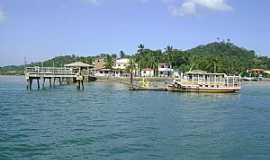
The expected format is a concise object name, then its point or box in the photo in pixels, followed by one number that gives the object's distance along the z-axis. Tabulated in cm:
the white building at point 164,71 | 15706
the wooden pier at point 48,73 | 7662
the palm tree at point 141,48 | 16088
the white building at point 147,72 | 15438
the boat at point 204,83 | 7925
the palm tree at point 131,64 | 15331
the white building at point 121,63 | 17125
